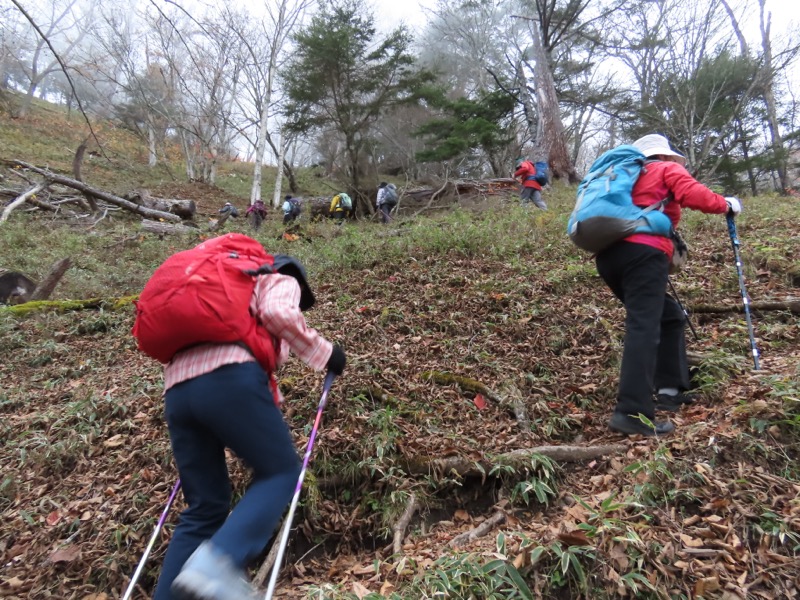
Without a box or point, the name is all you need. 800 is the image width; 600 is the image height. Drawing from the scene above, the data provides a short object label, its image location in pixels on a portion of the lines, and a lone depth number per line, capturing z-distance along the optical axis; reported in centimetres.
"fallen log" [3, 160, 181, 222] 1186
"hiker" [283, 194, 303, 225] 1449
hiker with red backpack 179
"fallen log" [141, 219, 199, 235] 1187
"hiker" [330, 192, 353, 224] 1373
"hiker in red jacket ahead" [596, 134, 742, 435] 305
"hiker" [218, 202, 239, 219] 1457
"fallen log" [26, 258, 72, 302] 712
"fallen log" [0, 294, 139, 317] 637
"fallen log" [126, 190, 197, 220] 1427
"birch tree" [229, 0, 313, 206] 1951
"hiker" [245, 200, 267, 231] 1472
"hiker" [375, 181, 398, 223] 1294
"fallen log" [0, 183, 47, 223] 1059
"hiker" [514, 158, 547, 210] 1051
